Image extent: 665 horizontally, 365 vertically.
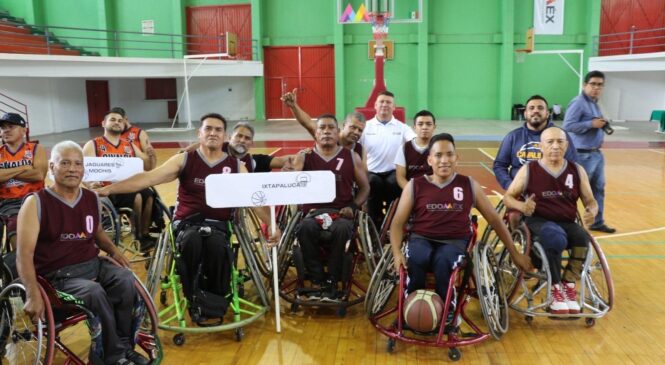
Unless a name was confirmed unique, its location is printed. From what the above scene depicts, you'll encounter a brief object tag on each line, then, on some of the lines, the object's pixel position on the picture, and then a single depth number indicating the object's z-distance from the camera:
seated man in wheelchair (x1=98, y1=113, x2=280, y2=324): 3.25
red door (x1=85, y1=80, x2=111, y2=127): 18.25
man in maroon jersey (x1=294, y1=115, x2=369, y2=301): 3.60
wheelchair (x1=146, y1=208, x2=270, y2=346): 3.18
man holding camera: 5.09
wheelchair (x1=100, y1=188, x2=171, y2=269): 4.38
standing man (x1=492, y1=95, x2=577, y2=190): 4.02
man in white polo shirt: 4.70
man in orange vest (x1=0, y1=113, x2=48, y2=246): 3.83
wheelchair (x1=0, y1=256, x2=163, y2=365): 2.44
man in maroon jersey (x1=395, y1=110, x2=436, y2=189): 4.22
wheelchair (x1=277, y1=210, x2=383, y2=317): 3.58
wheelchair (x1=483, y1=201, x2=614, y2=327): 3.32
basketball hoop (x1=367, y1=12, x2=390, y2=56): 11.97
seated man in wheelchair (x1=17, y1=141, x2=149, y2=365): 2.58
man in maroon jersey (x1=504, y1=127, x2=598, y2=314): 3.39
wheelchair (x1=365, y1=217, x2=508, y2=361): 3.00
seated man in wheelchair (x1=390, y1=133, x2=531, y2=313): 3.15
